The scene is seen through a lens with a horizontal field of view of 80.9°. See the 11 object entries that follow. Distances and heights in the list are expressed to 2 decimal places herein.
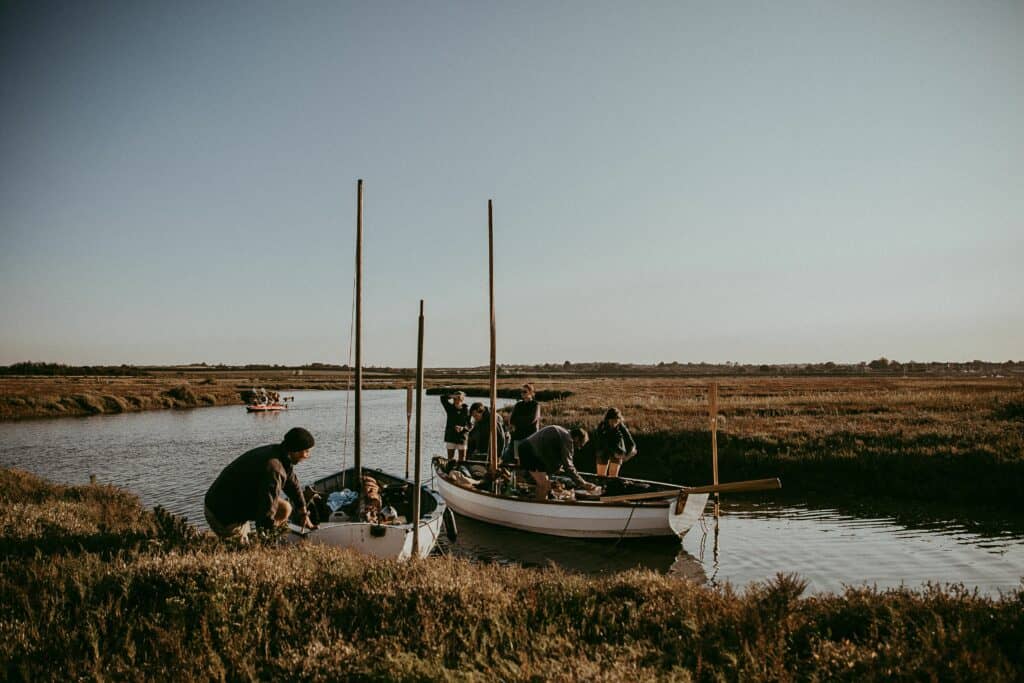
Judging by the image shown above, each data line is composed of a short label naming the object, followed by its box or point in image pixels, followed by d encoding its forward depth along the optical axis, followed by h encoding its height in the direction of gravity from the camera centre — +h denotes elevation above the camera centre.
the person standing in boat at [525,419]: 17.48 -1.75
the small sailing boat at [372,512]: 10.50 -3.13
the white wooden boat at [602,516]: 13.10 -3.60
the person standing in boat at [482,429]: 20.19 -2.39
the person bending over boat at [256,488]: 8.81 -1.99
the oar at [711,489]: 10.23 -2.56
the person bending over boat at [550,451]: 14.44 -2.24
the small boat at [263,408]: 55.72 -4.92
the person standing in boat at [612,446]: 16.88 -2.45
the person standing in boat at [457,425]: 20.11 -2.26
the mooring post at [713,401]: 14.14 -0.95
